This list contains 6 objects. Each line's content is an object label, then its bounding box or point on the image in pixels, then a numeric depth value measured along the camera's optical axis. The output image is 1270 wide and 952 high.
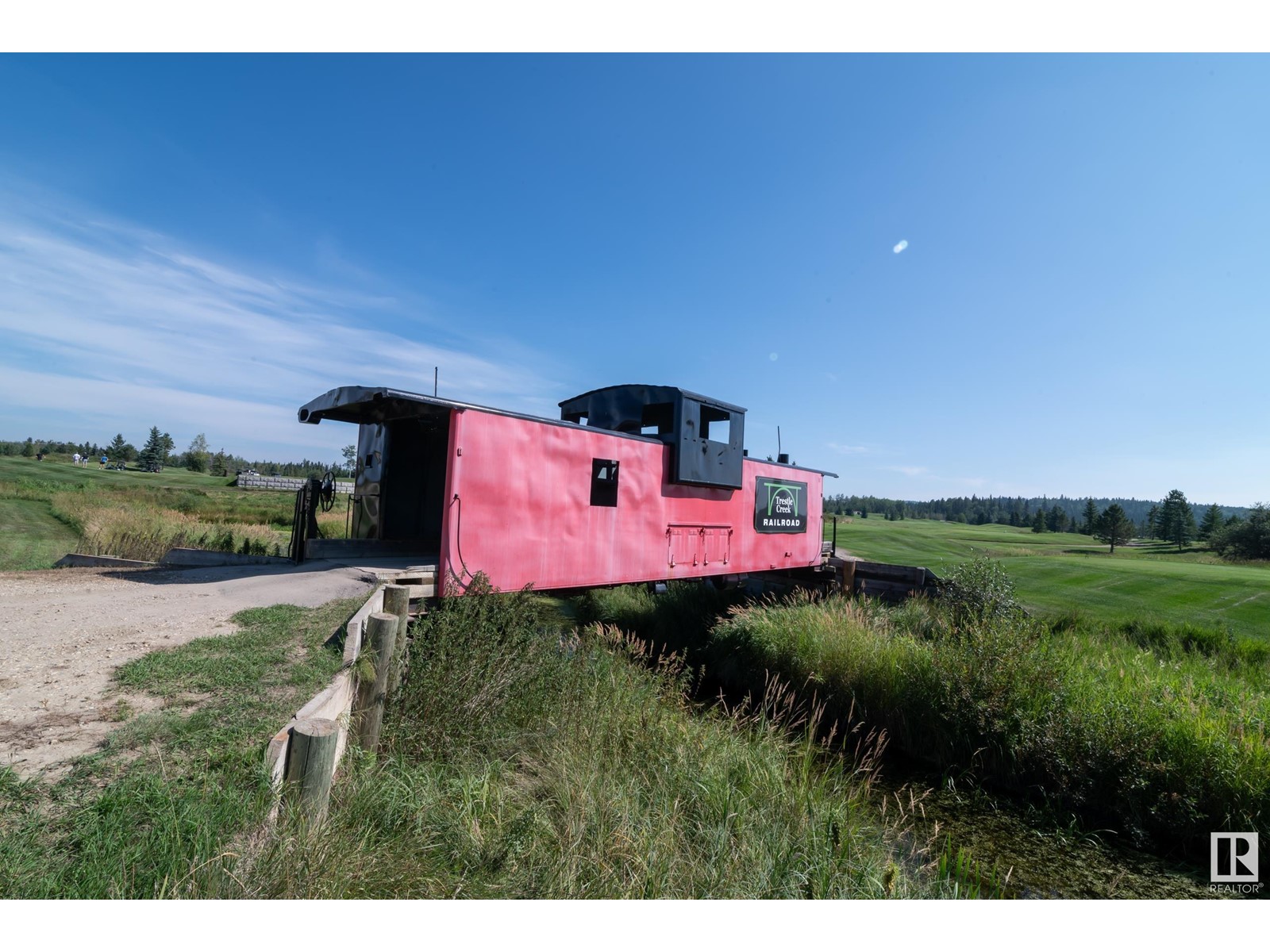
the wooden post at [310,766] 3.05
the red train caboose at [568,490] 7.68
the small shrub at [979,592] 11.12
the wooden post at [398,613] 5.27
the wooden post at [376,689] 4.71
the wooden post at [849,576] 15.52
